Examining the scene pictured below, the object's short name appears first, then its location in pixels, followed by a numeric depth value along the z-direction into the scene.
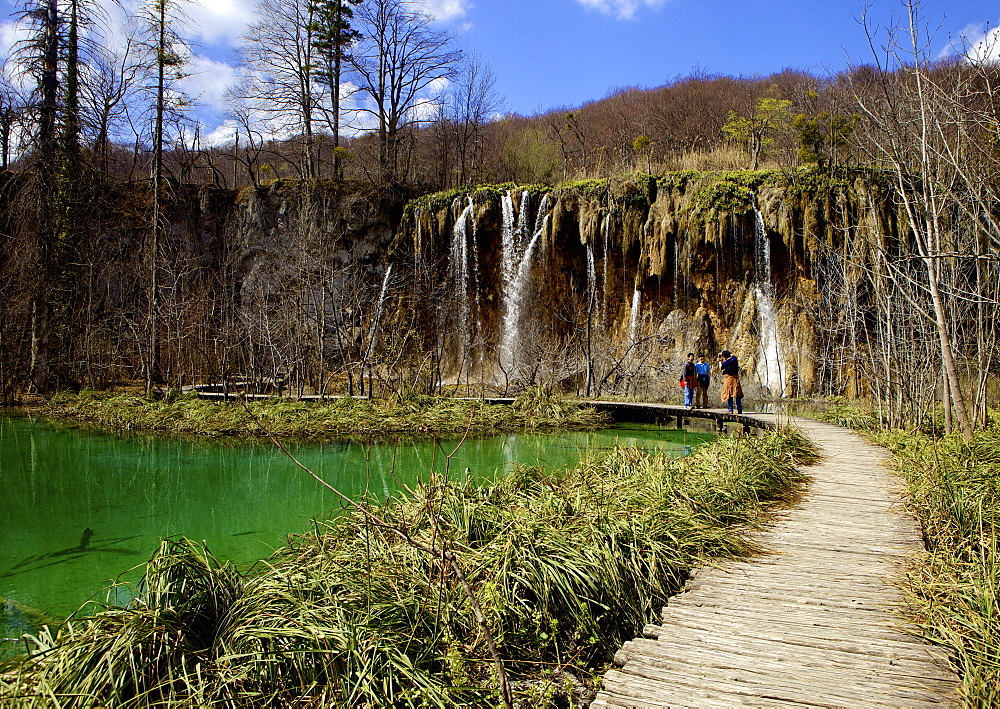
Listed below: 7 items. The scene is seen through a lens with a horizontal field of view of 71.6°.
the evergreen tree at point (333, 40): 27.81
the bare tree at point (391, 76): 29.33
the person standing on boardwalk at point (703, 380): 15.70
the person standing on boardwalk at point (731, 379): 14.00
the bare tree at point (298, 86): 27.98
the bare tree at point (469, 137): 27.72
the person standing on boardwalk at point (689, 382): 15.31
